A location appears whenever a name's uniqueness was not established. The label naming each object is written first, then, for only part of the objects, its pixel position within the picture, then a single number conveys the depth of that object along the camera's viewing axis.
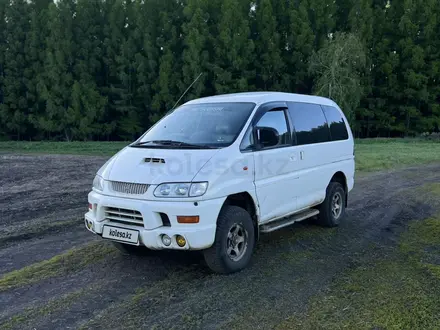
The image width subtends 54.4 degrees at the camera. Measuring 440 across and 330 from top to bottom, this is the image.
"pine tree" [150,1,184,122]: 31.22
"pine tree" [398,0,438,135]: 32.62
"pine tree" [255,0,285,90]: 32.25
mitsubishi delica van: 4.51
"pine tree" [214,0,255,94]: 30.75
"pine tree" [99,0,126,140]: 32.34
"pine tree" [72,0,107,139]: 30.16
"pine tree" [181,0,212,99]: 30.78
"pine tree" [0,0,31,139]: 31.34
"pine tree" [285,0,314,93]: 31.83
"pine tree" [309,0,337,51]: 32.81
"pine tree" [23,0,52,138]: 31.42
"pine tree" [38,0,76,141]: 30.11
